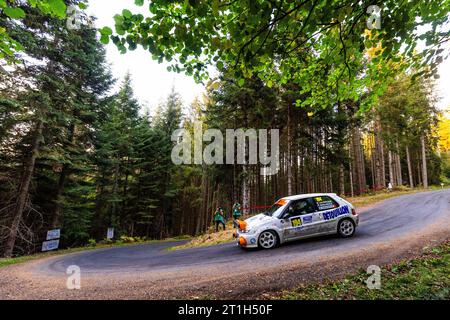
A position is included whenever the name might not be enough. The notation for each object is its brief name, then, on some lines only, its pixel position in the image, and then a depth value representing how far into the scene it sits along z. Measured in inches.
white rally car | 326.6
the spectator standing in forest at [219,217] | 633.2
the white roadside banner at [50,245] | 570.6
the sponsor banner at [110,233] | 788.0
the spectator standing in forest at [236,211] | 615.5
